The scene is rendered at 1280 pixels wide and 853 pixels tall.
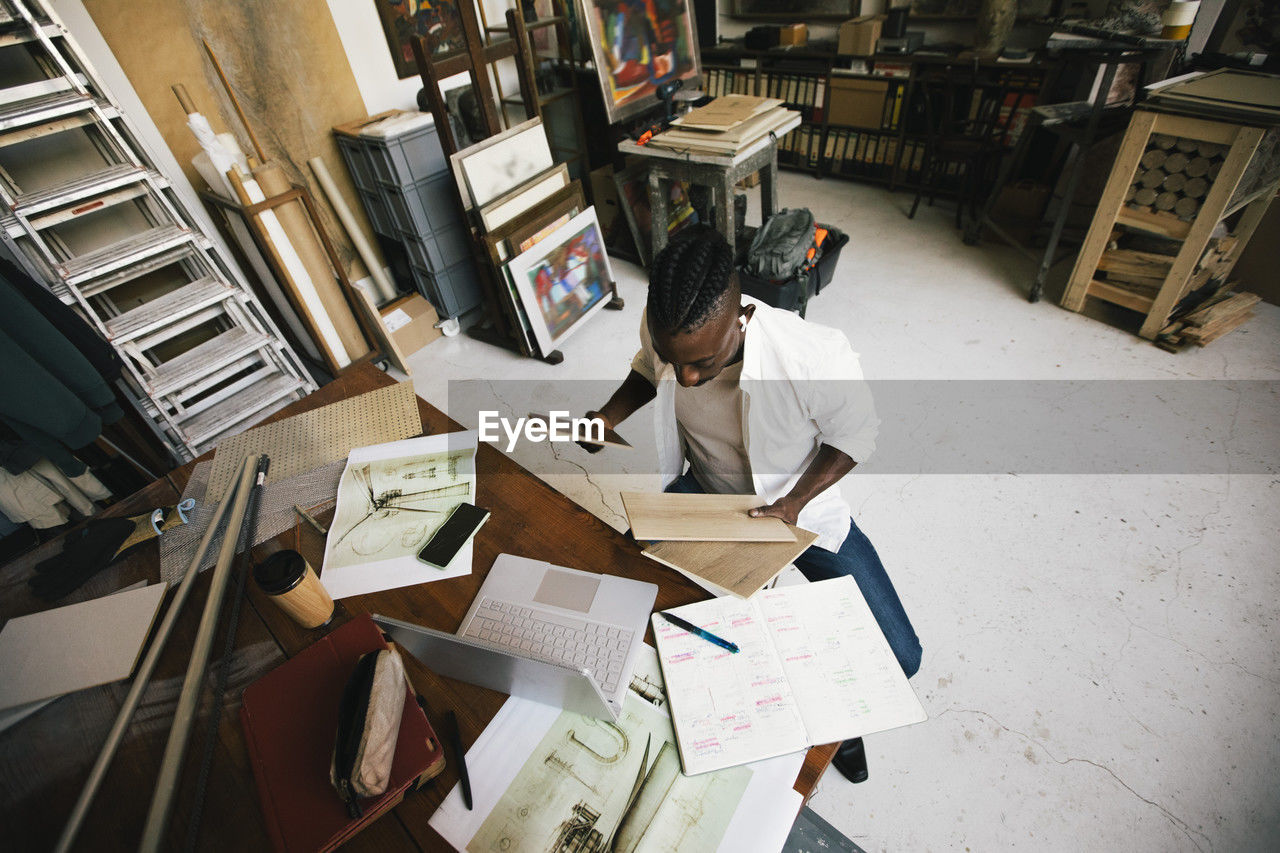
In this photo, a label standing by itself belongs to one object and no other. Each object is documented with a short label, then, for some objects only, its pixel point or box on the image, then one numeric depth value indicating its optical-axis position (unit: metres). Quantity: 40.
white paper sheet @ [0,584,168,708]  0.99
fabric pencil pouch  0.72
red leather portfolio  0.77
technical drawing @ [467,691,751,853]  0.77
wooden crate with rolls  2.27
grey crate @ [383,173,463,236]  2.91
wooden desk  0.82
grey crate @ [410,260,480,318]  3.17
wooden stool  2.82
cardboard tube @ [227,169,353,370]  2.38
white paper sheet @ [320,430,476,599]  1.12
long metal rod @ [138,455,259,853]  0.80
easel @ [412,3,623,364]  2.24
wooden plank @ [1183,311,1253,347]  2.58
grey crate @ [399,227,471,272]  3.04
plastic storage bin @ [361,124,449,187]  2.77
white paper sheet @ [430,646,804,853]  0.77
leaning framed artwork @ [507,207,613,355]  2.72
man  1.05
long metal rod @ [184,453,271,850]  0.83
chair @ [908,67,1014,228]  3.49
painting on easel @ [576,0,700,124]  2.95
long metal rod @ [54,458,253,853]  0.83
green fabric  1.58
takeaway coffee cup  0.93
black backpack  2.83
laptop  0.80
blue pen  0.96
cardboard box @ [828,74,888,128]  3.98
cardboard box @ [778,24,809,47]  4.10
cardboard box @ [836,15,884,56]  3.75
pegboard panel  1.37
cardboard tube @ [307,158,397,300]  3.01
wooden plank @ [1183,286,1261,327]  2.60
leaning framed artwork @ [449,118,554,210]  2.42
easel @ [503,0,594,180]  2.62
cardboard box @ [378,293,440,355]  3.14
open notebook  0.85
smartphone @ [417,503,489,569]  1.13
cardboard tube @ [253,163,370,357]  2.47
